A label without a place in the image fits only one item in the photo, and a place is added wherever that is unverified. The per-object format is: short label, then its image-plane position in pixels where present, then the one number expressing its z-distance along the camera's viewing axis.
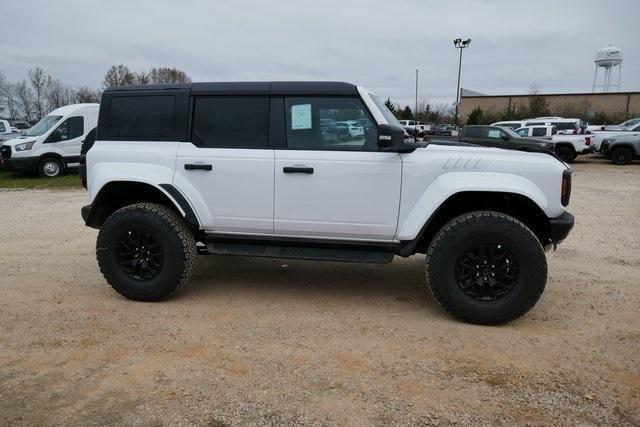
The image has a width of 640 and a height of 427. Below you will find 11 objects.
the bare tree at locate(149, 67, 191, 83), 50.88
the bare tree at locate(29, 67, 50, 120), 53.69
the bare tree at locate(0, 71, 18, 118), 56.08
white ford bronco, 4.07
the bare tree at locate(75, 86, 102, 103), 54.82
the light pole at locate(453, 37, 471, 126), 37.74
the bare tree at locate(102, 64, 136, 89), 46.54
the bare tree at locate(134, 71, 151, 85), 48.26
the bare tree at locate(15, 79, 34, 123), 55.81
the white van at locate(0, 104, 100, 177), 15.07
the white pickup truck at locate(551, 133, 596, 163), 20.16
